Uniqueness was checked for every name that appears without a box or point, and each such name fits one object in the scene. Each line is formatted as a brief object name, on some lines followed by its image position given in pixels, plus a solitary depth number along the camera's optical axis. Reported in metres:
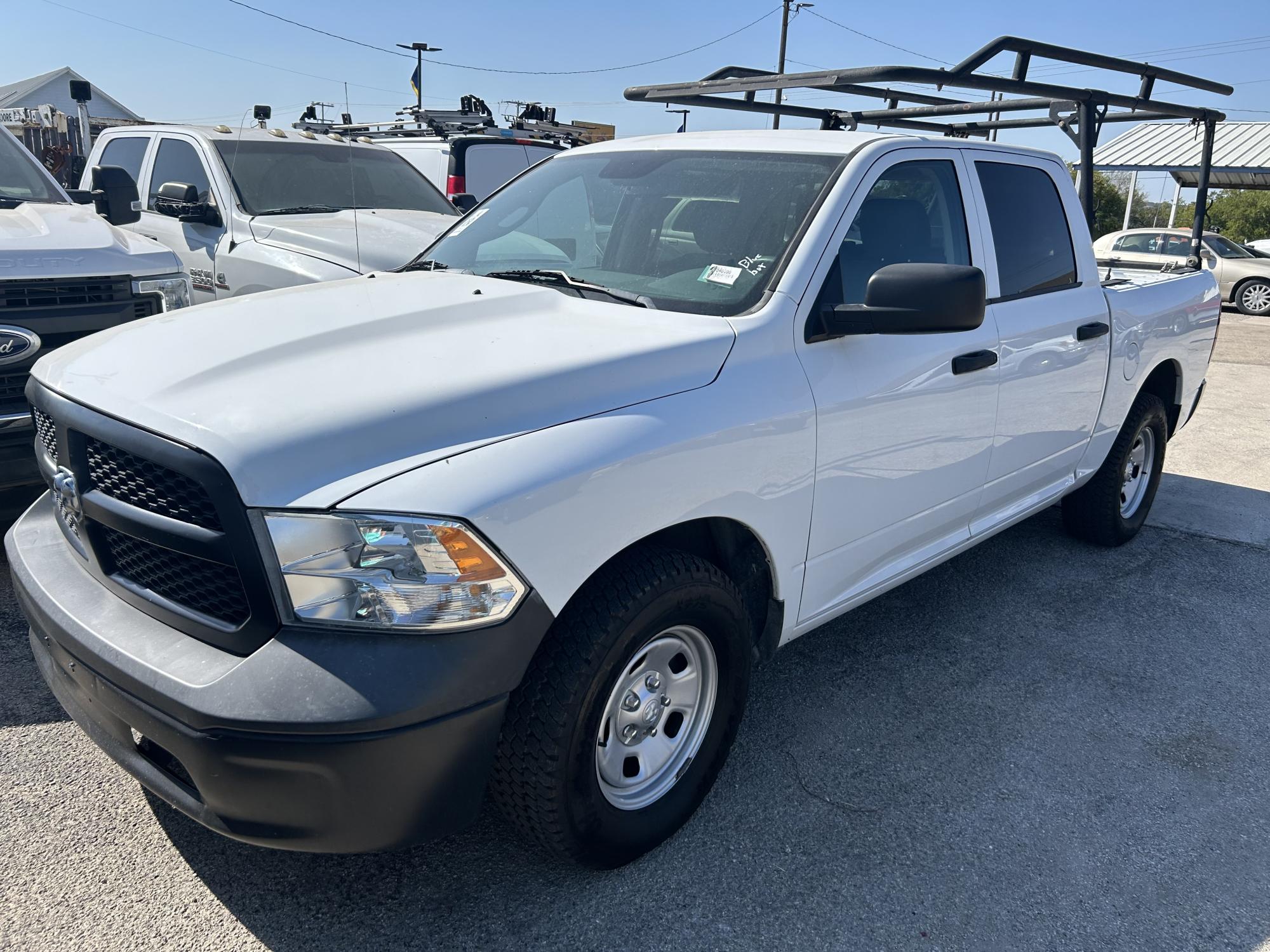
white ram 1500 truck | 1.97
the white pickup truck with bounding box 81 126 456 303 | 6.15
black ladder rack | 3.85
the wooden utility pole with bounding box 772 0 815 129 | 38.66
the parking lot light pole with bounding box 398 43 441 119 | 10.98
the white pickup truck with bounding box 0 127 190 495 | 3.80
